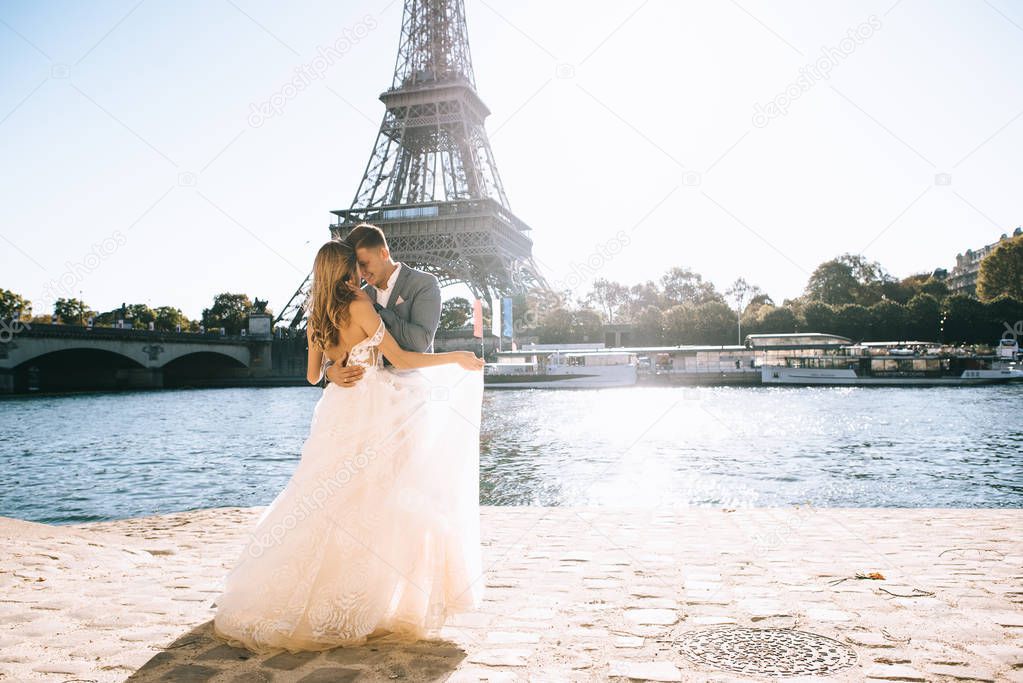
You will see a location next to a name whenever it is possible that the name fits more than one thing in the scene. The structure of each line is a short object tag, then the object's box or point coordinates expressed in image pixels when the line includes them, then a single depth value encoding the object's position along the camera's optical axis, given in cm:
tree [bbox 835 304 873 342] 6869
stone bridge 4462
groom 368
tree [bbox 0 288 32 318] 6329
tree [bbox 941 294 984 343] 6525
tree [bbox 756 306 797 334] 7362
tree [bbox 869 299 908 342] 6756
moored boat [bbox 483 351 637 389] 5000
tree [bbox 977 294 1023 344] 6421
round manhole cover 309
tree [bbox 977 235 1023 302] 6931
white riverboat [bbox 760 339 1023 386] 4859
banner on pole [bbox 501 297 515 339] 5027
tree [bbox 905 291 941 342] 6662
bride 336
